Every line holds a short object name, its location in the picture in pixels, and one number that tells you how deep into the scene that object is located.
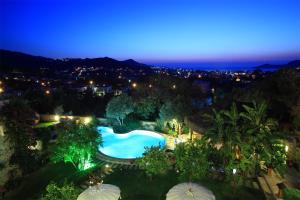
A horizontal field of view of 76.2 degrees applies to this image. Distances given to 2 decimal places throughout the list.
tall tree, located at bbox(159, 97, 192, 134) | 21.29
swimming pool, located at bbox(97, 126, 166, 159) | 19.27
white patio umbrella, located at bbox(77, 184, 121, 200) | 9.48
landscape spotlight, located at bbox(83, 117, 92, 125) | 23.92
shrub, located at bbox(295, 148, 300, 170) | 12.24
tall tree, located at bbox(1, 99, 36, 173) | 14.32
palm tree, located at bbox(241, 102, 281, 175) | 11.57
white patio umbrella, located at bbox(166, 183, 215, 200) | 8.93
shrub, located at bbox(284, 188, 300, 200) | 9.07
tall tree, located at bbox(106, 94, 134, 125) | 23.72
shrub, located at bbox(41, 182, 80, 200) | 10.17
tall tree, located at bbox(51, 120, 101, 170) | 15.07
